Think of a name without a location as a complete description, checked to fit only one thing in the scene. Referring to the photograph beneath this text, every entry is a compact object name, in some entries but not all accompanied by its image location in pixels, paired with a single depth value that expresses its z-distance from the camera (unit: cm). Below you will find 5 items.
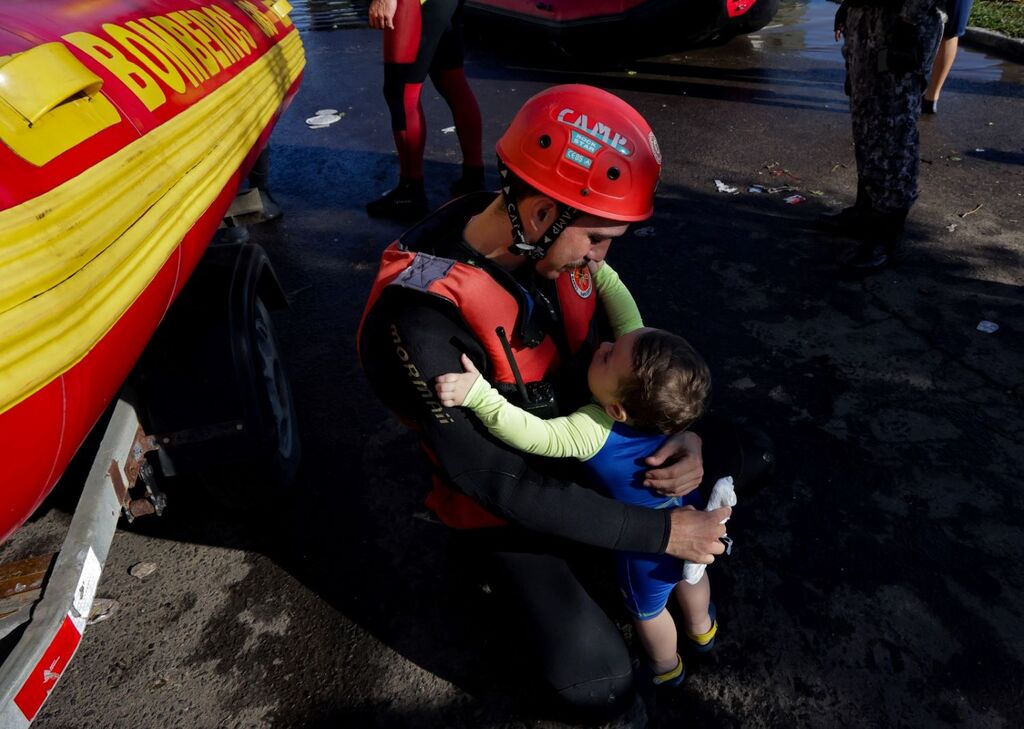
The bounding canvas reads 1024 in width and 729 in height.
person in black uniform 377
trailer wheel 237
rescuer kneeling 187
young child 183
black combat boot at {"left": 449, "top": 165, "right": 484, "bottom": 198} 543
